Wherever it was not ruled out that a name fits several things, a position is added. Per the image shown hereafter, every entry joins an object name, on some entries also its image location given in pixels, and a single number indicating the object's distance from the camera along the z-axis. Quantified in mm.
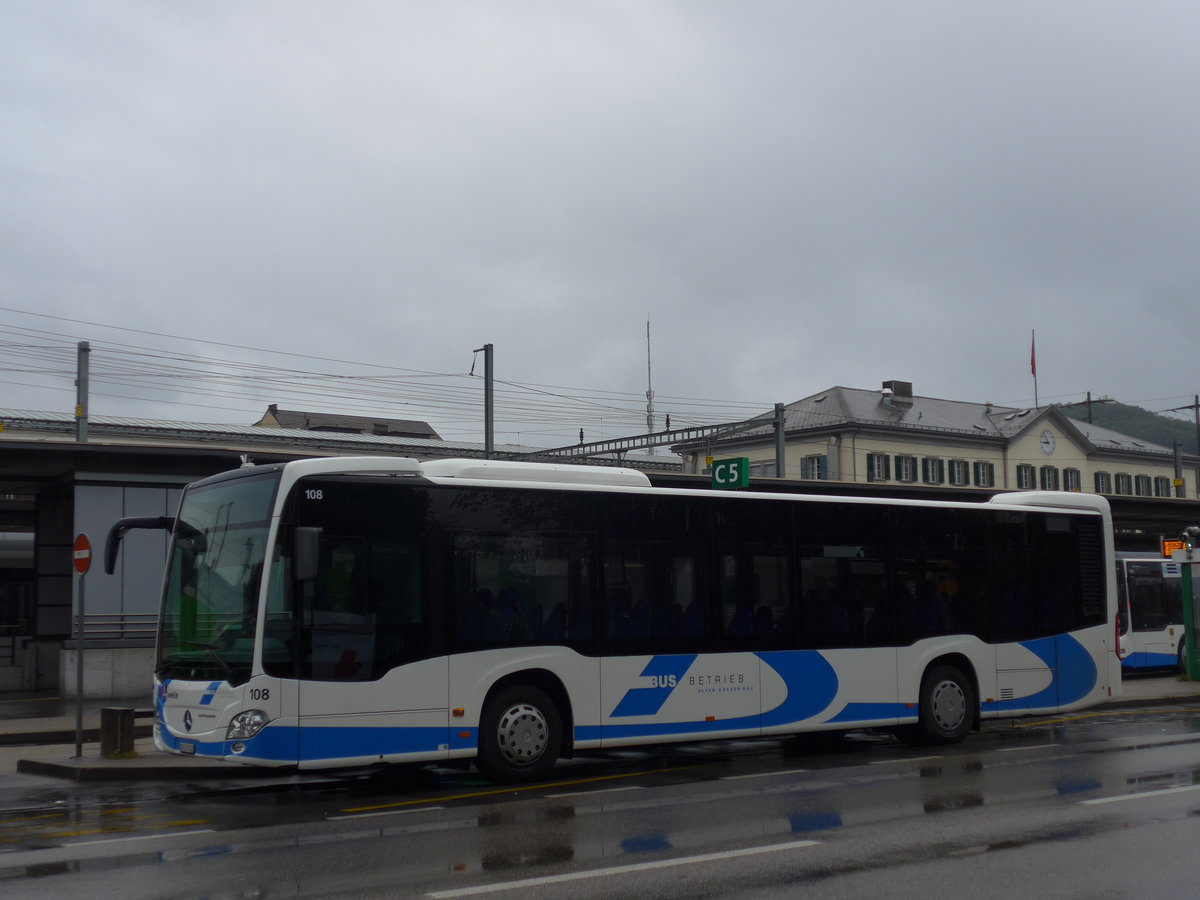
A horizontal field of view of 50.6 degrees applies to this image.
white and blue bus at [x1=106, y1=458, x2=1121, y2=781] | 11383
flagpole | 63688
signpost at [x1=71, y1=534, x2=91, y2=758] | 14727
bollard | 14680
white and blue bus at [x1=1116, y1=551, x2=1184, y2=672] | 31109
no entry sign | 15281
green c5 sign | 22484
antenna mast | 55166
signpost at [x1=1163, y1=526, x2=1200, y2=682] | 26125
